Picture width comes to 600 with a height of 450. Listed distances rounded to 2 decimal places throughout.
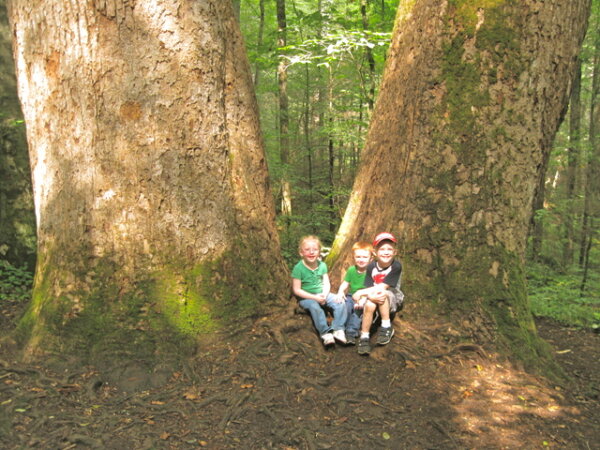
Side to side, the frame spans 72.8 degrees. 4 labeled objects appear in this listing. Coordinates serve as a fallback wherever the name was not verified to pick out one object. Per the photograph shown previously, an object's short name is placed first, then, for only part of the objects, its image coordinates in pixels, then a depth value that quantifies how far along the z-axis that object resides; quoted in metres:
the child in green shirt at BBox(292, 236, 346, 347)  3.75
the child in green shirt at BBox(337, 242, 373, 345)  3.81
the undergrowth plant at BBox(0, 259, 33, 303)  5.38
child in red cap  3.59
